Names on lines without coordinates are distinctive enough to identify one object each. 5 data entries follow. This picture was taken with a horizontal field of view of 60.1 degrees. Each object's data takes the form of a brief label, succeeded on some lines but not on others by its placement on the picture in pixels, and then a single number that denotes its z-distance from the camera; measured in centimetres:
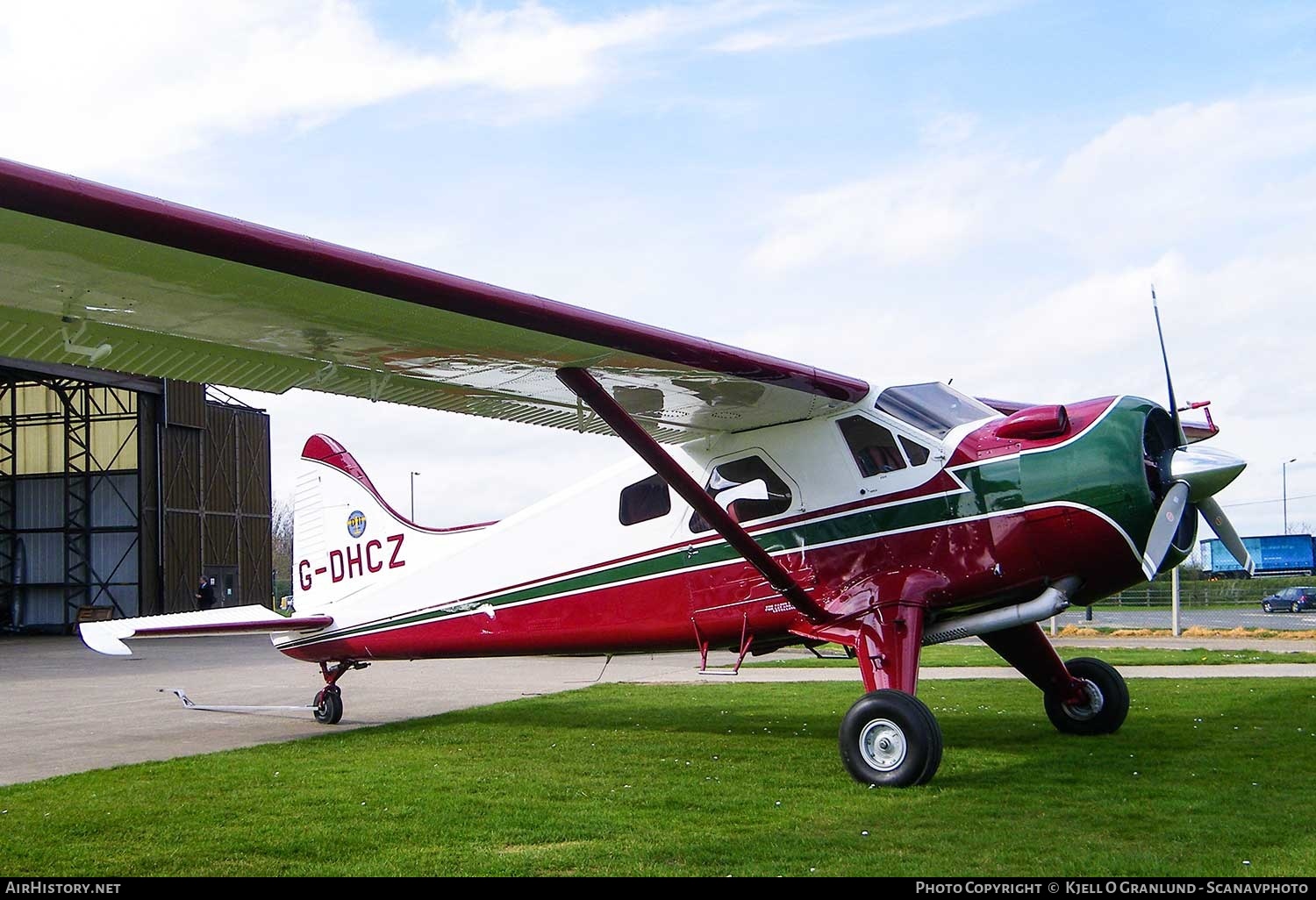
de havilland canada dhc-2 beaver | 641
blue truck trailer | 5725
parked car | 4288
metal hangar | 3791
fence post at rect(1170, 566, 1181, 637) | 2392
